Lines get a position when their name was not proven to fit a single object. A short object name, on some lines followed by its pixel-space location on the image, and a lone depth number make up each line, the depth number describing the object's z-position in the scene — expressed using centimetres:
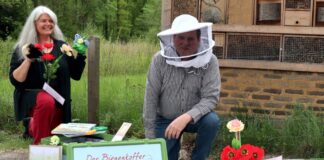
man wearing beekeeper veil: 399
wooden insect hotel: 583
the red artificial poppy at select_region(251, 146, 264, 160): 313
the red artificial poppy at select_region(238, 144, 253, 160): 312
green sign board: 306
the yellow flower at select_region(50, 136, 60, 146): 351
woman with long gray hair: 503
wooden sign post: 590
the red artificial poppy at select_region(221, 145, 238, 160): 313
